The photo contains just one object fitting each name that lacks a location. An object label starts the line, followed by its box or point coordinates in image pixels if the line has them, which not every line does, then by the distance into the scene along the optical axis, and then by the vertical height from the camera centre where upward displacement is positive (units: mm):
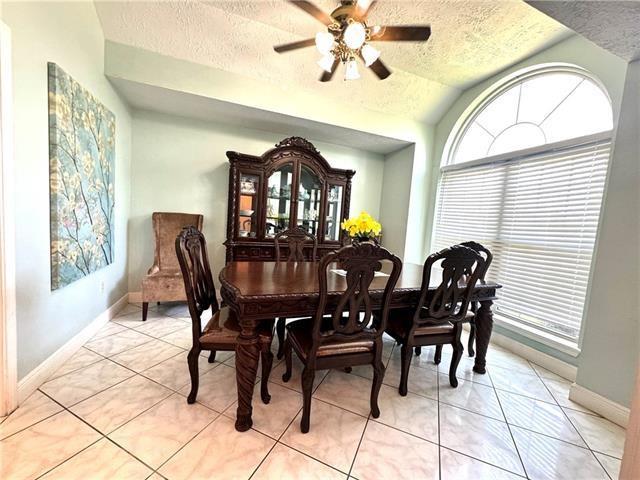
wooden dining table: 1325 -436
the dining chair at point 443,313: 1566 -554
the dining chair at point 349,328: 1268 -574
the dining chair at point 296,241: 2637 -216
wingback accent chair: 2613 -624
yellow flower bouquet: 1999 -17
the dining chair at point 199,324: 1450 -678
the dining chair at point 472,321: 1677 -691
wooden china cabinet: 3146 +321
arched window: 2068 +482
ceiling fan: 1562 +1264
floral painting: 1653 +203
